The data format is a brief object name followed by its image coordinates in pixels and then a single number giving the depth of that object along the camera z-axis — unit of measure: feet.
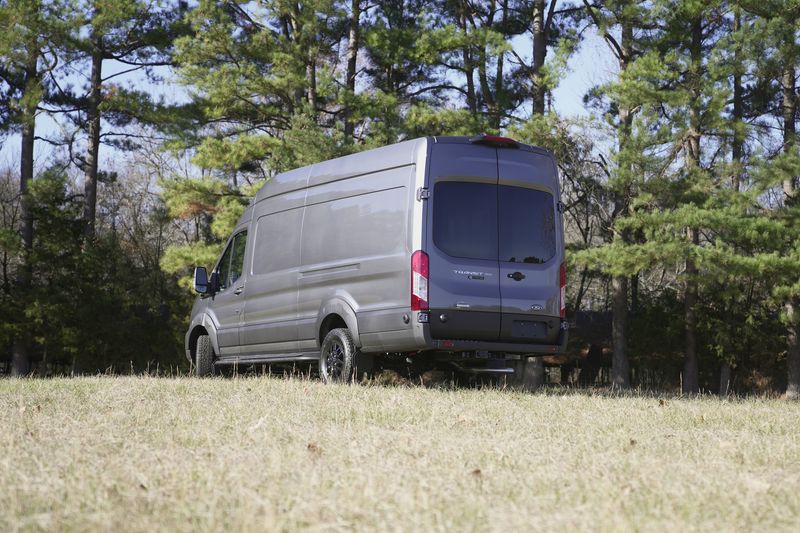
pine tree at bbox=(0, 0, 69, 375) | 86.38
